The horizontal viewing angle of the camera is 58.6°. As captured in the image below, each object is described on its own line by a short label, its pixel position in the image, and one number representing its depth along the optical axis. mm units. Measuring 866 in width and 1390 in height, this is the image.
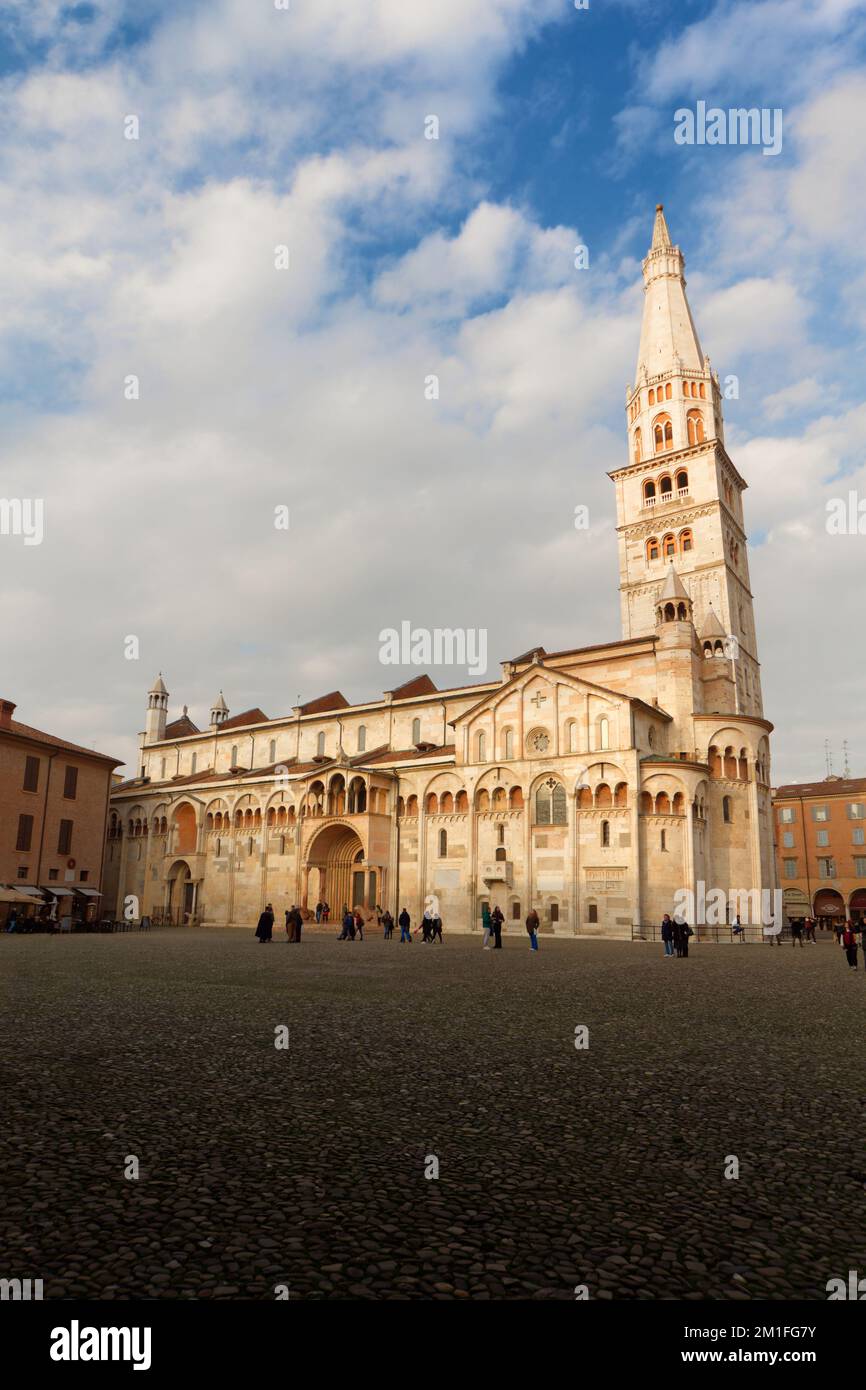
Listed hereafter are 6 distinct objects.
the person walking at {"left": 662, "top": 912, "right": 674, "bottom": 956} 28688
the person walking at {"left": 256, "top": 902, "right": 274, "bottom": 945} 31391
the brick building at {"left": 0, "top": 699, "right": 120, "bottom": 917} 47156
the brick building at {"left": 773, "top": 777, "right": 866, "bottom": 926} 66812
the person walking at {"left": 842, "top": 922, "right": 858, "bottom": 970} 22831
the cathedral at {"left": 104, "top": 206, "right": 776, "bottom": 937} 42969
